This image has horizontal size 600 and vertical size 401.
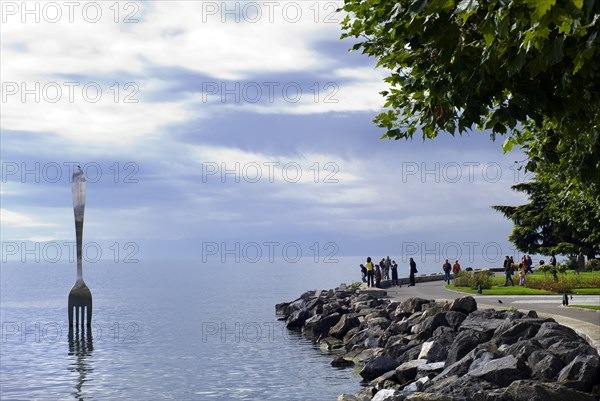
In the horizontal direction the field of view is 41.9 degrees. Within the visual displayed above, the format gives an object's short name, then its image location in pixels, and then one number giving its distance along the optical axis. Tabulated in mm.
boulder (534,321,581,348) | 22016
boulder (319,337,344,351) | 36434
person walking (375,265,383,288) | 57062
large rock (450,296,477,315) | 30438
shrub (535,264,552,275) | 55406
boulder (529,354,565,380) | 18708
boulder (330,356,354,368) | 30234
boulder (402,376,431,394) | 19902
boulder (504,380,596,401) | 16031
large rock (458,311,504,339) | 25547
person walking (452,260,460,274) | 62681
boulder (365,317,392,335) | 33794
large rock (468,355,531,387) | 18188
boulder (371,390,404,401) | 19059
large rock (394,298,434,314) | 35469
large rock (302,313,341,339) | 41406
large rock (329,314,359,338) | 38156
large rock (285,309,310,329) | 47250
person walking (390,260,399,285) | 61125
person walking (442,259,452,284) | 60603
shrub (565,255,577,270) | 73375
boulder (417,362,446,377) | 22516
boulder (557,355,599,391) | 17250
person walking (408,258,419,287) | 58719
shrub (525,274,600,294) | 48350
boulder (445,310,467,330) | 28903
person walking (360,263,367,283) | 64712
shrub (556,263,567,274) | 55219
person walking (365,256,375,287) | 57753
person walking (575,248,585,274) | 69875
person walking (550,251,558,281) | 51719
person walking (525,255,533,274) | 70612
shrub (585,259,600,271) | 61719
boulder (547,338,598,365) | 19609
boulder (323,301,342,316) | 43594
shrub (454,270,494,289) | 51072
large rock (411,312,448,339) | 28484
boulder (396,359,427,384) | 22844
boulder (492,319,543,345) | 23797
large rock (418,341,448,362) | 23969
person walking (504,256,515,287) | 52625
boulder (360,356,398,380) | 25984
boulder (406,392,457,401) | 17078
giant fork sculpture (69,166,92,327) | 45625
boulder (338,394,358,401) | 21297
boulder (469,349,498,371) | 19719
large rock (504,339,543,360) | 20381
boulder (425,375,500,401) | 17125
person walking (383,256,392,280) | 63894
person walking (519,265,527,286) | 52281
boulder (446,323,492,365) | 22938
